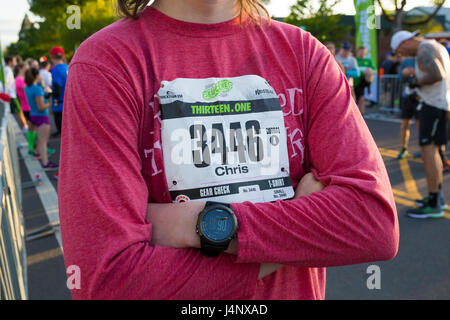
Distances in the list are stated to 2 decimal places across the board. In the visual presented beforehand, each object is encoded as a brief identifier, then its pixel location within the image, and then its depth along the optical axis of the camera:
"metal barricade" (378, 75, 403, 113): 14.01
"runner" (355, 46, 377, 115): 10.48
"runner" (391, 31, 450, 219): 5.18
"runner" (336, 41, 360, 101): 10.74
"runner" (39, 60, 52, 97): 13.43
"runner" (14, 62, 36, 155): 9.77
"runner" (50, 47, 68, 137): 8.20
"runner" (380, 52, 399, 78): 15.17
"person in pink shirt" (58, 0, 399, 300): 1.02
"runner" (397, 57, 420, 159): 6.75
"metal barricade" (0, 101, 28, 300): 2.56
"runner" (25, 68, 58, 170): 8.07
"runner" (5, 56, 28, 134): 10.04
